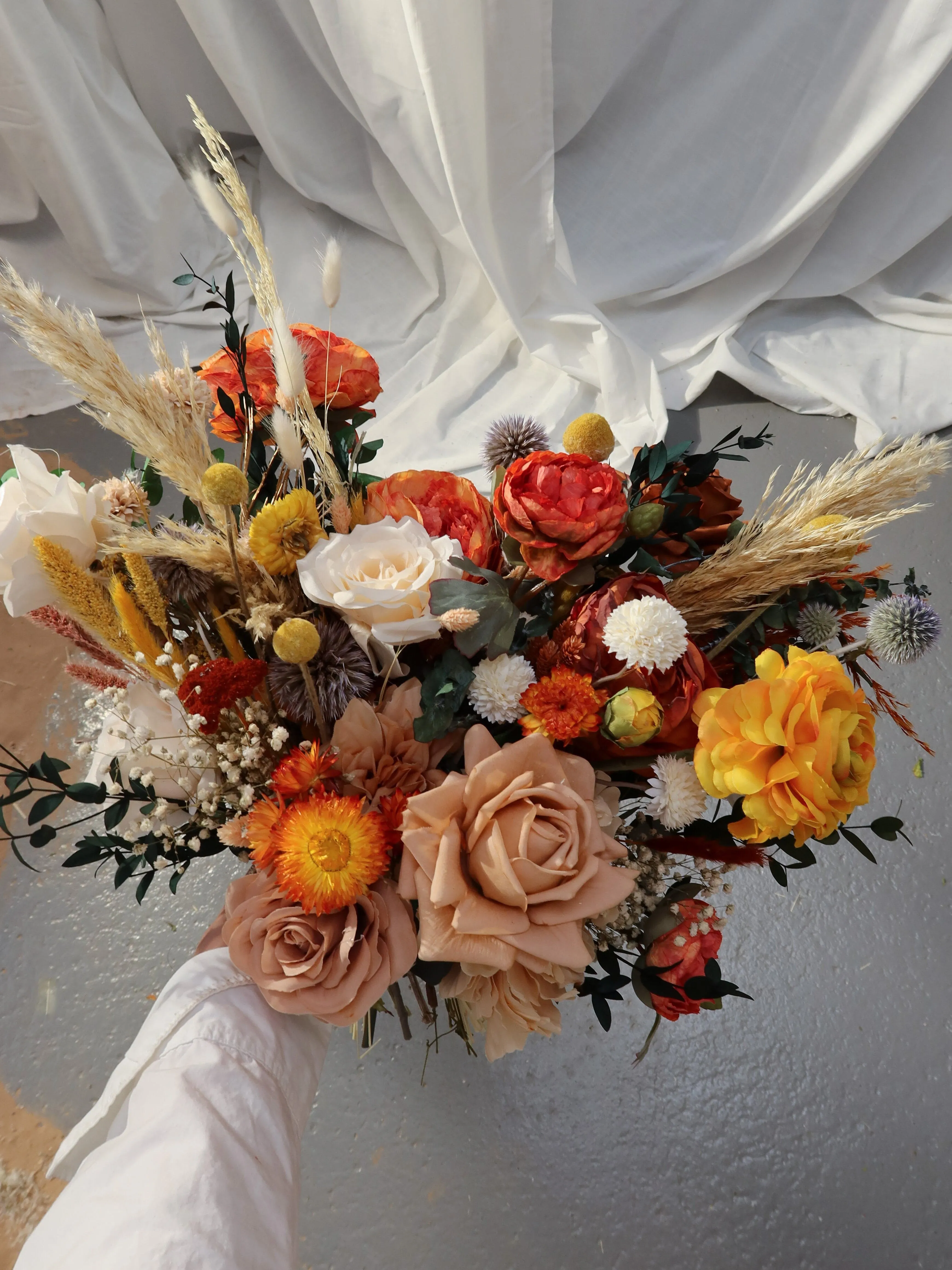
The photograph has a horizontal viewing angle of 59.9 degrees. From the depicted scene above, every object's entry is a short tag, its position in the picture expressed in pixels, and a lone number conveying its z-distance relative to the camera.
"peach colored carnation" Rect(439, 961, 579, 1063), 0.60
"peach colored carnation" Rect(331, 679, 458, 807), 0.60
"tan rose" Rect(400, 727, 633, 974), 0.53
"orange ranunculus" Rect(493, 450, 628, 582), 0.55
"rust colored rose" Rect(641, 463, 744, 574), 0.67
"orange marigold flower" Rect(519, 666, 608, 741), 0.57
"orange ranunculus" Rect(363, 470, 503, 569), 0.66
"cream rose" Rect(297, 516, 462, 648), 0.57
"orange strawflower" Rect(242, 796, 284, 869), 0.56
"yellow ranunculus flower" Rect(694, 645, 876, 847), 0.51
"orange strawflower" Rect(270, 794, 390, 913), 0.54
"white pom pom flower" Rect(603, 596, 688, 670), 0.53
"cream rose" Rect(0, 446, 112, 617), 0.58
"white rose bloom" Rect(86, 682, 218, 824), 0.62
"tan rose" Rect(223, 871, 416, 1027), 0.57
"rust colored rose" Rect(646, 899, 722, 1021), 0.62
